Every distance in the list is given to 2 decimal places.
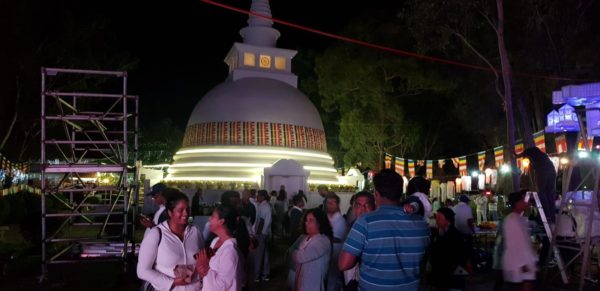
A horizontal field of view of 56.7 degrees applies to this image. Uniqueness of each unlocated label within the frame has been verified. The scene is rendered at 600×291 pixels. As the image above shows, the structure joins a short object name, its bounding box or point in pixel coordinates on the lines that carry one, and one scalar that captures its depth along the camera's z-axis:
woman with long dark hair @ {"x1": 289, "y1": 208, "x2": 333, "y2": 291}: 5.90
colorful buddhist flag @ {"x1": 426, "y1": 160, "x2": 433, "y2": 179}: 30.38
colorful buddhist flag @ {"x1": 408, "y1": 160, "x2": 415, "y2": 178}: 31.52
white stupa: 28.34
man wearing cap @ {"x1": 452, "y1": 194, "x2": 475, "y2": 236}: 11.07
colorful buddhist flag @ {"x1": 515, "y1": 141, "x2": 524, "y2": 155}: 21.32
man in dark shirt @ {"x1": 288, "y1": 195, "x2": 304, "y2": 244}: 13.21
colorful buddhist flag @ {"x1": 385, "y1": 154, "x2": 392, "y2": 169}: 34.12
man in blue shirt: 4.37
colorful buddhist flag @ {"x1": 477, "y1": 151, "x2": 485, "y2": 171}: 26.66
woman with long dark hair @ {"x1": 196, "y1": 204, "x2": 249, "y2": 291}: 4.50
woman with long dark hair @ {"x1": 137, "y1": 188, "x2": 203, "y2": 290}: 4.59
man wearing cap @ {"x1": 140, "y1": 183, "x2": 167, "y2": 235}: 7.21
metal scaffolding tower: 10.48
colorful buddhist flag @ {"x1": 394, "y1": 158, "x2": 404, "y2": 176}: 31.81
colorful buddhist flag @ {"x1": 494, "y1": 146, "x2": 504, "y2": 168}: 24.16
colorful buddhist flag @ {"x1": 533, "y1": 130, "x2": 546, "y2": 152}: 18.64
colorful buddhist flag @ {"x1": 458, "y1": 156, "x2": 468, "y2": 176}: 28.88
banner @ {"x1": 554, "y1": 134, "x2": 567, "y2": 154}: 19.20
